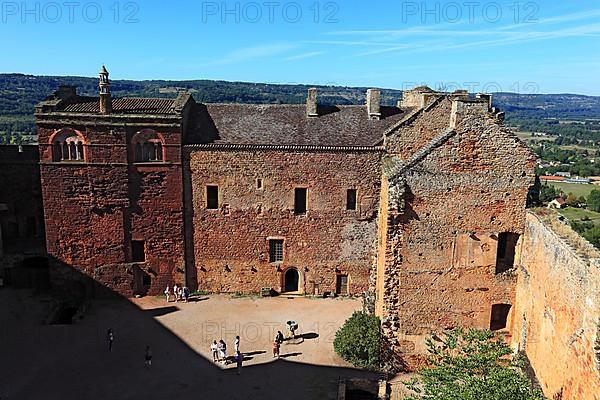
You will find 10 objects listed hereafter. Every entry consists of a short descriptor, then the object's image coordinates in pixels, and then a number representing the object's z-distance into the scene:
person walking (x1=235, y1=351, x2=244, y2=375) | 22.67
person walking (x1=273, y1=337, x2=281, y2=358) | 23.92
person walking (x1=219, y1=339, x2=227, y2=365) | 23.69
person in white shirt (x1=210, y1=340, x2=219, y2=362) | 23.81
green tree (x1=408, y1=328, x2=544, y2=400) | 12.88
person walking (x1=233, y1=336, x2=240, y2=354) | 23.43
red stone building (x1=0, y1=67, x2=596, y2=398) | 28.11
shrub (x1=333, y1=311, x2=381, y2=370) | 22.20
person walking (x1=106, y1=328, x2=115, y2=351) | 24.48
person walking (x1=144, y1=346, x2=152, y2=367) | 22.98
